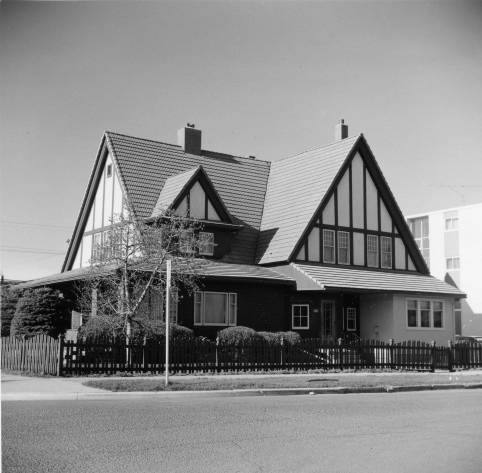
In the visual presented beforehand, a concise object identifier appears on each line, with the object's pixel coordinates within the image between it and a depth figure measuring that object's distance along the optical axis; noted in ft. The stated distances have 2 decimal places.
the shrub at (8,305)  119.03
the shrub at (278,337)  92.99
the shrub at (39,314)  96.84
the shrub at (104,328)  80.12
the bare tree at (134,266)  80.79
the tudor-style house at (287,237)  105.70
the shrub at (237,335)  91.09
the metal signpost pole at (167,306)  58.18
